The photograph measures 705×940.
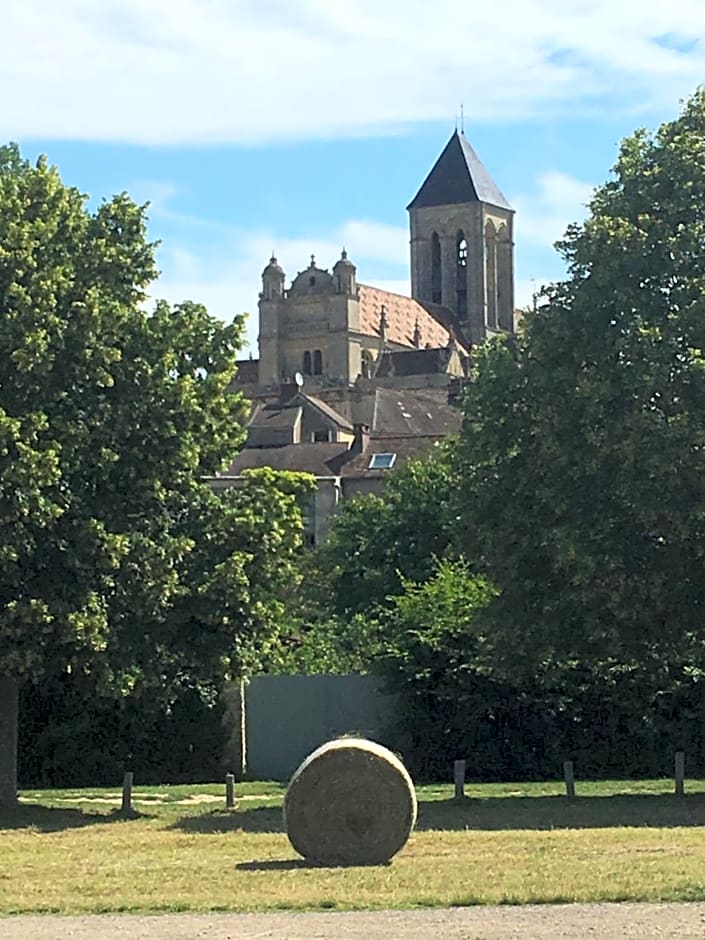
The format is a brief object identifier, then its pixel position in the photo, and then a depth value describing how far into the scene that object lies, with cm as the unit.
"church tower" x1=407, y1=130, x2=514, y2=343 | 17912
